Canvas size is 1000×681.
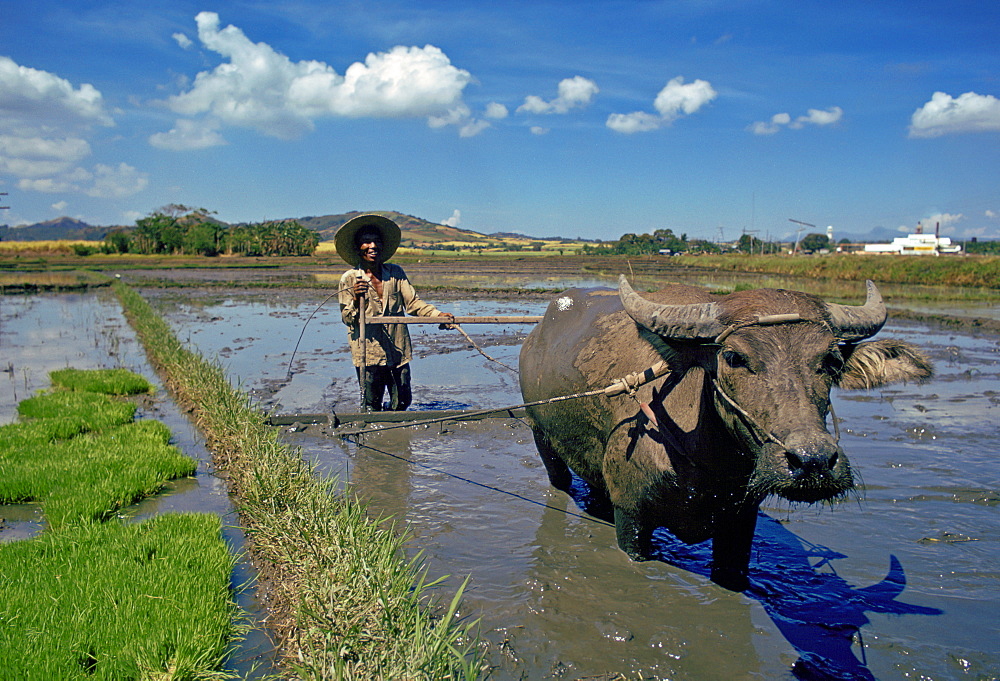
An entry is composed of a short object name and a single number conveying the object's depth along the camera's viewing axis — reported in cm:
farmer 577
